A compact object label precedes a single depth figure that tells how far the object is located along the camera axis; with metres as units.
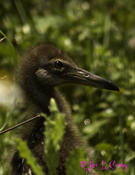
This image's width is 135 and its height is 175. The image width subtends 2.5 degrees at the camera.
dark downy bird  4.80
